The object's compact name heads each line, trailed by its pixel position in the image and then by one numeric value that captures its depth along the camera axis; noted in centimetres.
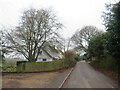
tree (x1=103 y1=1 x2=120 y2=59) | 808
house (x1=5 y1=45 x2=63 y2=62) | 1725
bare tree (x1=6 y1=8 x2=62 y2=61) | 1693
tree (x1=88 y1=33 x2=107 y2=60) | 1632
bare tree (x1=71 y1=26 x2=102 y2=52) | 3162
